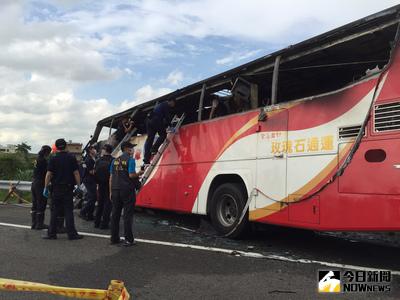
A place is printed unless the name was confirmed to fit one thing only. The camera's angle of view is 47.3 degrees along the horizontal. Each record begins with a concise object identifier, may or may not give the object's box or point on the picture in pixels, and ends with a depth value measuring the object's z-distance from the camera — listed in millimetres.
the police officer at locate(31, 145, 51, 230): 9250
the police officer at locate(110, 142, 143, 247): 7664
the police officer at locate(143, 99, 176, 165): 9906
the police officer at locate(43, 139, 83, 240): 8258
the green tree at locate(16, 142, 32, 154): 59500
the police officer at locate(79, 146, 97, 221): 10656
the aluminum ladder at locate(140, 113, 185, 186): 9890
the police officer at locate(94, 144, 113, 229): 9451
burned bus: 5723
